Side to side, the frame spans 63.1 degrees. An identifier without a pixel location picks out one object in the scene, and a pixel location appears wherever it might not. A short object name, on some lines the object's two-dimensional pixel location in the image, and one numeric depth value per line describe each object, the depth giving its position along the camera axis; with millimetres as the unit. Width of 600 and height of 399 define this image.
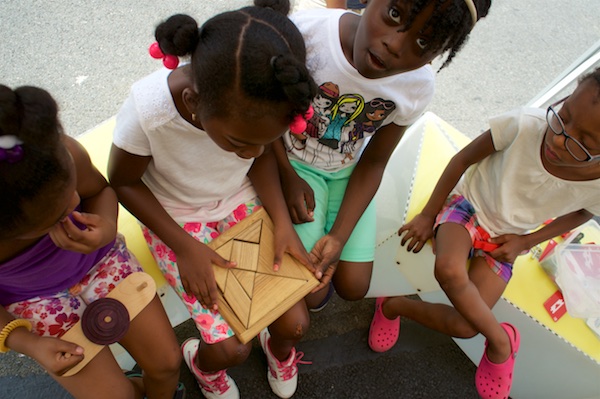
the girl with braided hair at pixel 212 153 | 809
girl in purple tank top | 718
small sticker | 1294
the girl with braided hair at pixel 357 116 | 909
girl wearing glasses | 1186
